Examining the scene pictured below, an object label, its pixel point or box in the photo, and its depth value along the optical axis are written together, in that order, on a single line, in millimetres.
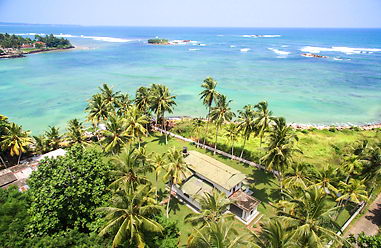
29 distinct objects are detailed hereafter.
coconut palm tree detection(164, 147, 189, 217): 24953
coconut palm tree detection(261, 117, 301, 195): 26578
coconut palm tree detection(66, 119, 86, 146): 36062
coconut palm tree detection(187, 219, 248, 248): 14961
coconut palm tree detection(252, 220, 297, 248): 14402
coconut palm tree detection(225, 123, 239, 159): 38825
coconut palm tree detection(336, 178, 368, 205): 23425
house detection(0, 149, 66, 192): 29078
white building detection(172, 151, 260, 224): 27711
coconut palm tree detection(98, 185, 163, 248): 17745
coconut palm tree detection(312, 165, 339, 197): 24752
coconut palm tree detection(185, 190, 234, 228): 19609
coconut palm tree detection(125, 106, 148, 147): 33406
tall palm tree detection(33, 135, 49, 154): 38191
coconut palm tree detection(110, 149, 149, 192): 22094
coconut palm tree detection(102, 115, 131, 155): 29031
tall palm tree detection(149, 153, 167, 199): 26758
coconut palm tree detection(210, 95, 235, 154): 37438
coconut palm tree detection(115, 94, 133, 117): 43925
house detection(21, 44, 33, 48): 153962
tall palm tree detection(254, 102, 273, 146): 31861
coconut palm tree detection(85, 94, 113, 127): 38500
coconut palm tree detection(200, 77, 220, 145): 38406
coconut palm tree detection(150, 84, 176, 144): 41594
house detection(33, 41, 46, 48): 157000
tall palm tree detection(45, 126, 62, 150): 39375
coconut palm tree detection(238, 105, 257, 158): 35178
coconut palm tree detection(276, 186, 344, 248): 15934
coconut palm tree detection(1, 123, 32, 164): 33562
